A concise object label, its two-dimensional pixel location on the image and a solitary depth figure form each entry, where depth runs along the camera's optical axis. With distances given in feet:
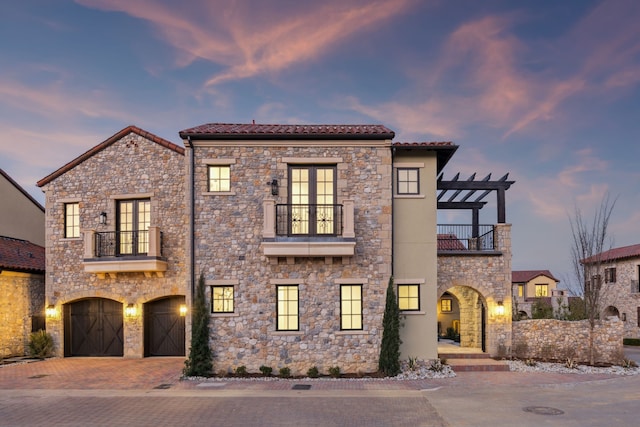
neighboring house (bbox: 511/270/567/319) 146.72
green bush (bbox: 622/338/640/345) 80.78
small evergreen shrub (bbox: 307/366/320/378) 42.91
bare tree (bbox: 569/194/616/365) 50.24
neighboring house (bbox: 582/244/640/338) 89.10
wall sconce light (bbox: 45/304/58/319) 55.77
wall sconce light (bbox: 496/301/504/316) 51.34
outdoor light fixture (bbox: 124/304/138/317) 54.54
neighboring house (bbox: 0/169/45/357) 55.11
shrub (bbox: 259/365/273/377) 43.24
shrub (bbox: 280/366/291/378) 43.01
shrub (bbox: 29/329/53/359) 54.70
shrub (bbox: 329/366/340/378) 42.93
